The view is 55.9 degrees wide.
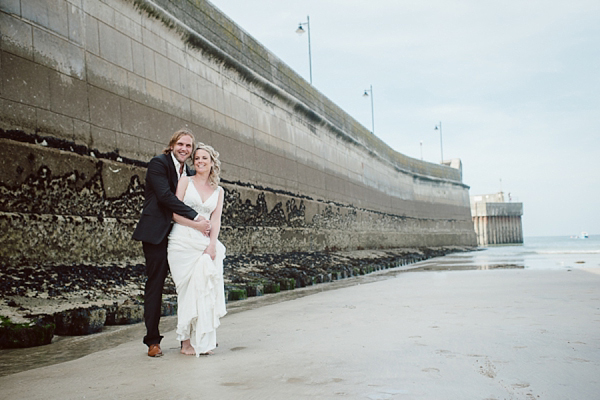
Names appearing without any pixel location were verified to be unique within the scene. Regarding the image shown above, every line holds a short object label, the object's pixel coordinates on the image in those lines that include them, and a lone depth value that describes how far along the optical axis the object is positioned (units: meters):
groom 3.65
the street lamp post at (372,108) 35.50
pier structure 56.44
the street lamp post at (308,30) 21.89
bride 3.62
